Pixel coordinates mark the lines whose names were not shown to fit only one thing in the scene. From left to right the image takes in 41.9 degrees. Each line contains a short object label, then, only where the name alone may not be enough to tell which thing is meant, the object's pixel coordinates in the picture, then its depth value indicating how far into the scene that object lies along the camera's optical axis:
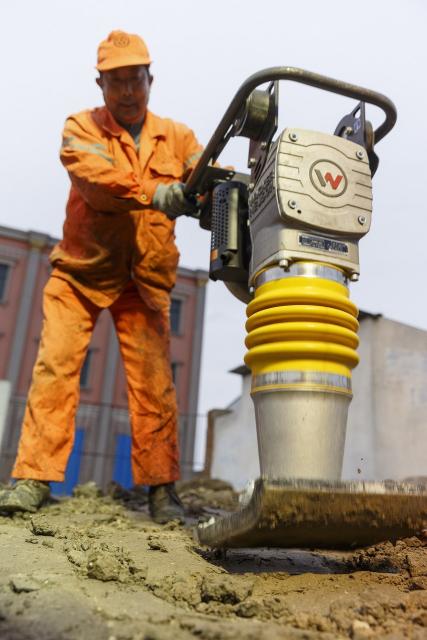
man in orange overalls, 2.32
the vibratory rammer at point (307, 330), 1.18
